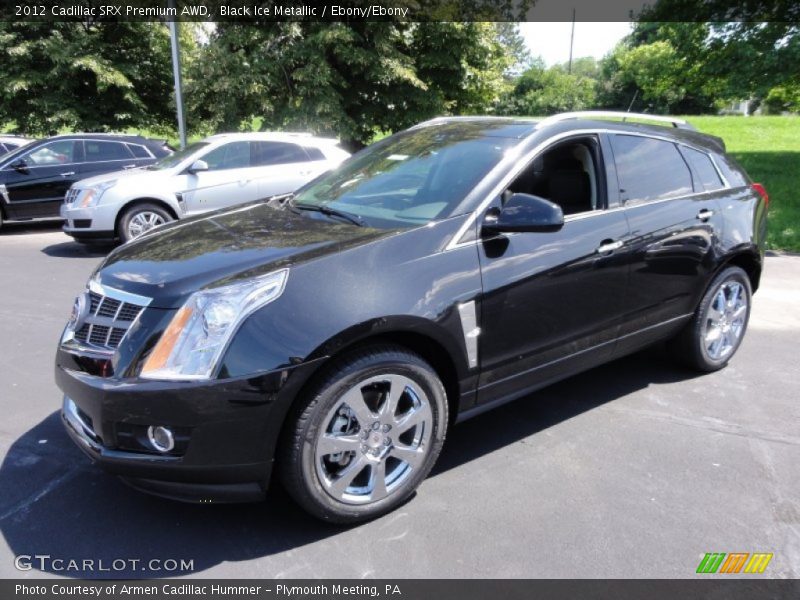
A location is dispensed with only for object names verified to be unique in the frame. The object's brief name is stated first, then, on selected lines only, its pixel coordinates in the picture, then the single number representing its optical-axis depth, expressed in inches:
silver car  339.6
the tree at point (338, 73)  589.3
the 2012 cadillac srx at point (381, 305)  97.4
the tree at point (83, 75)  661.9
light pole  518.6
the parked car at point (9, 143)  507.3
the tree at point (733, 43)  464.1
